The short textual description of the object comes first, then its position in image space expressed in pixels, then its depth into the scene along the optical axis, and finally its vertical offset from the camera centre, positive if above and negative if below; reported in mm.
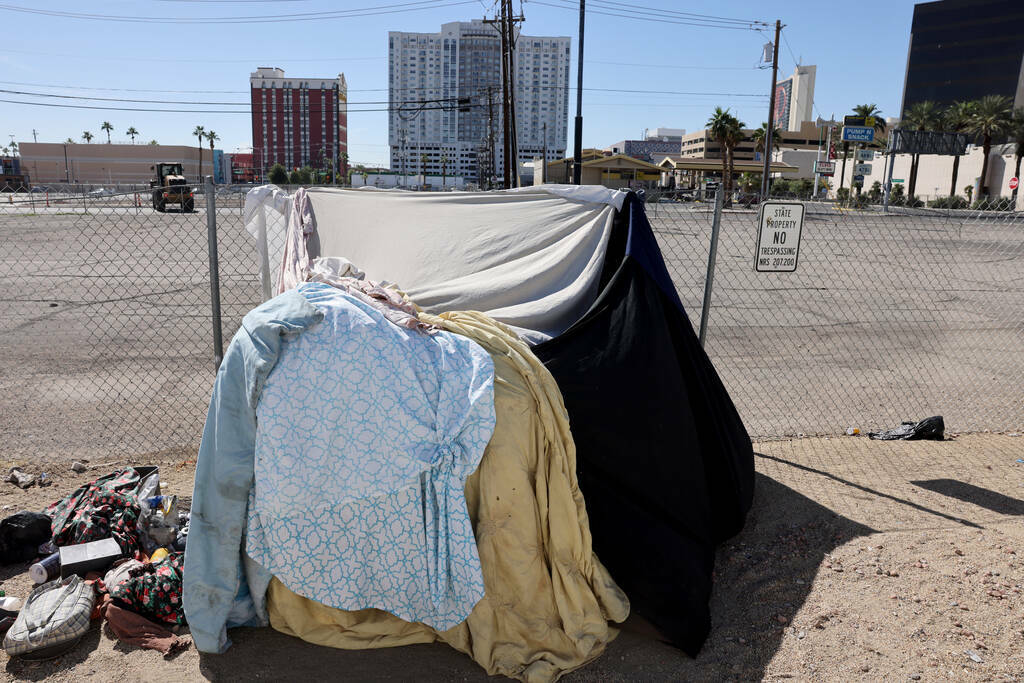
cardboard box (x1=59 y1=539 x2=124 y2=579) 3352 -1762
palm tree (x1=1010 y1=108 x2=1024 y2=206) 50062 +6309
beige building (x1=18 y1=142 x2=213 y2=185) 80688 +3520
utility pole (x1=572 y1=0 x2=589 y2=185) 19672 +1980
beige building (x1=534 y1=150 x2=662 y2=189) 60781 +3274
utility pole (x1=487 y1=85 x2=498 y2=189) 32500 +3504
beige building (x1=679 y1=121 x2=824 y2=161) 109312 +10965
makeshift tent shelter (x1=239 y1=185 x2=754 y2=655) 3283 -718
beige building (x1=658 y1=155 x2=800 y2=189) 67938 +4065
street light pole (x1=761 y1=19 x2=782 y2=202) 33938 +4966
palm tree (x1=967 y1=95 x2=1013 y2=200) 52094 +7331
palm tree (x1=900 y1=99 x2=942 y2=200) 60500 +8492
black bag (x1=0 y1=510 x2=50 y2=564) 3570 -1782
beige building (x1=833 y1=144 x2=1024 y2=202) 52750 +3761
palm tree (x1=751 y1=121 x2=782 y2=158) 69250 +7551
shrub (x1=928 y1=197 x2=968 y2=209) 42469 +930
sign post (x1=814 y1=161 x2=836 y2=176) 56194 +3849
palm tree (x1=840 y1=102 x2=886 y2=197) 63719 +9508
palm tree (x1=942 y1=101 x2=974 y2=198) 56262 +8263
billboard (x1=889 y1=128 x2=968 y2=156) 47750 +5142
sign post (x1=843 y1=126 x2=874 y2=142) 51062 +5870
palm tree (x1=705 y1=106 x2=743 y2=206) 53750 +6133
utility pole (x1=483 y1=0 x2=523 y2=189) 20484 +3601
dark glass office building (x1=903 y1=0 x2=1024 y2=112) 85625 +21200
